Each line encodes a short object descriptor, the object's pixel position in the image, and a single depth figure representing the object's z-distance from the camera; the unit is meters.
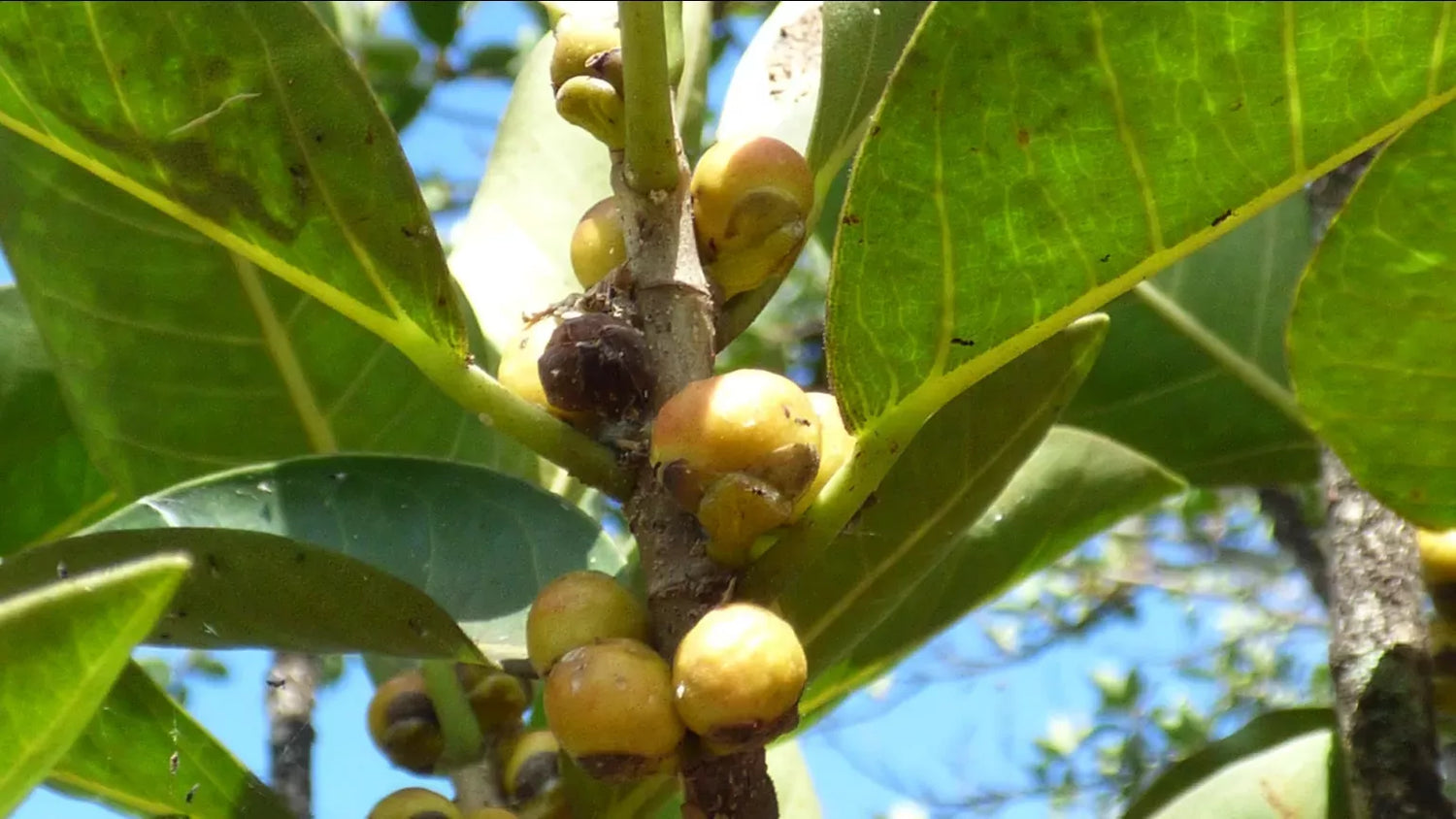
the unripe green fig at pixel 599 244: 0.20
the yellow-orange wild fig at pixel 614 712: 0.16
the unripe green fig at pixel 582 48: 0.19
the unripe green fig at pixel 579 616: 0.17
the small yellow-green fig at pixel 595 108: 0.18
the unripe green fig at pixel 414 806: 0.21
